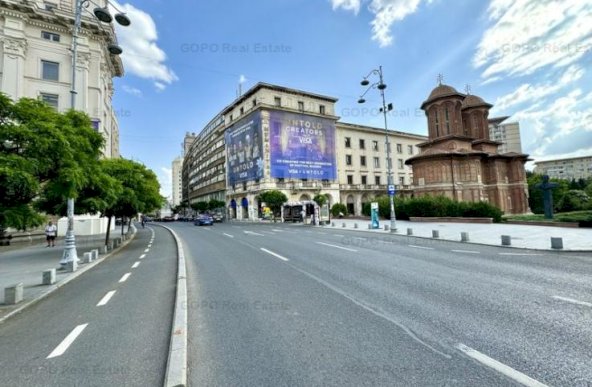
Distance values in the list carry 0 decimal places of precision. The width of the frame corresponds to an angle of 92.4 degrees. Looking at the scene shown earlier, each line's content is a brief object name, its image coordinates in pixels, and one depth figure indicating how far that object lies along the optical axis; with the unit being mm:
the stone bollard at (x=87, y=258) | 11863
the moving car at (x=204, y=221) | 39469
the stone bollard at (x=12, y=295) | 6310
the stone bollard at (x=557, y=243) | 10914
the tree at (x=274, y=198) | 41125
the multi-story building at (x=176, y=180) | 171000
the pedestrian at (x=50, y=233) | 18781
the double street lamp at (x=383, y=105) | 19734
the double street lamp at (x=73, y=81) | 9695
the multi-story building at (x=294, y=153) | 47812
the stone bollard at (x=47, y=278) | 8195
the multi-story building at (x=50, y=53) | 27000
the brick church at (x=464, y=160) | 39594
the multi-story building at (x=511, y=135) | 92938
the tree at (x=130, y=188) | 16766
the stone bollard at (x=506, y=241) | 12381
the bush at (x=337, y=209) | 46781
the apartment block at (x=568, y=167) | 127500
